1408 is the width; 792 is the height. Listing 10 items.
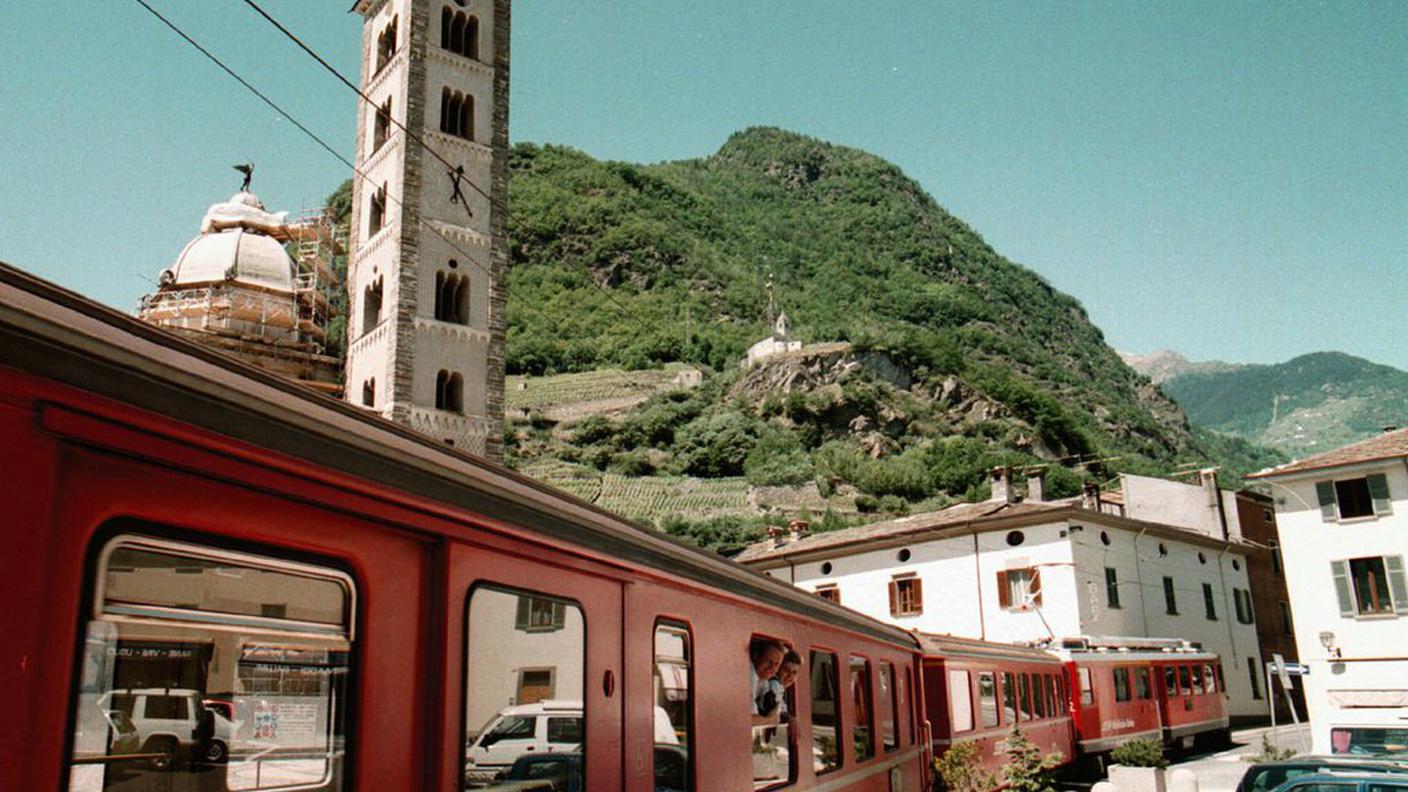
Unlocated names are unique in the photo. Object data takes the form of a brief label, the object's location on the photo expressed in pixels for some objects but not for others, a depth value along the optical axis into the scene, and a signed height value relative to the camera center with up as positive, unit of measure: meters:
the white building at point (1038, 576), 28.72 +2.38
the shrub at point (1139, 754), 19.77 -1.80
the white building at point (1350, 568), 24.20 +1.84
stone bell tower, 34.94 +15.27
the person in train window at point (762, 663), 6.82 +0.02
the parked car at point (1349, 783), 7.68 -0.96
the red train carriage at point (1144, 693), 21.00 -0.84
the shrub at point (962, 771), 12.77 -1.31
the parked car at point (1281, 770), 9.59 -1.11
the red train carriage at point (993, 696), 13.92 -0.55
